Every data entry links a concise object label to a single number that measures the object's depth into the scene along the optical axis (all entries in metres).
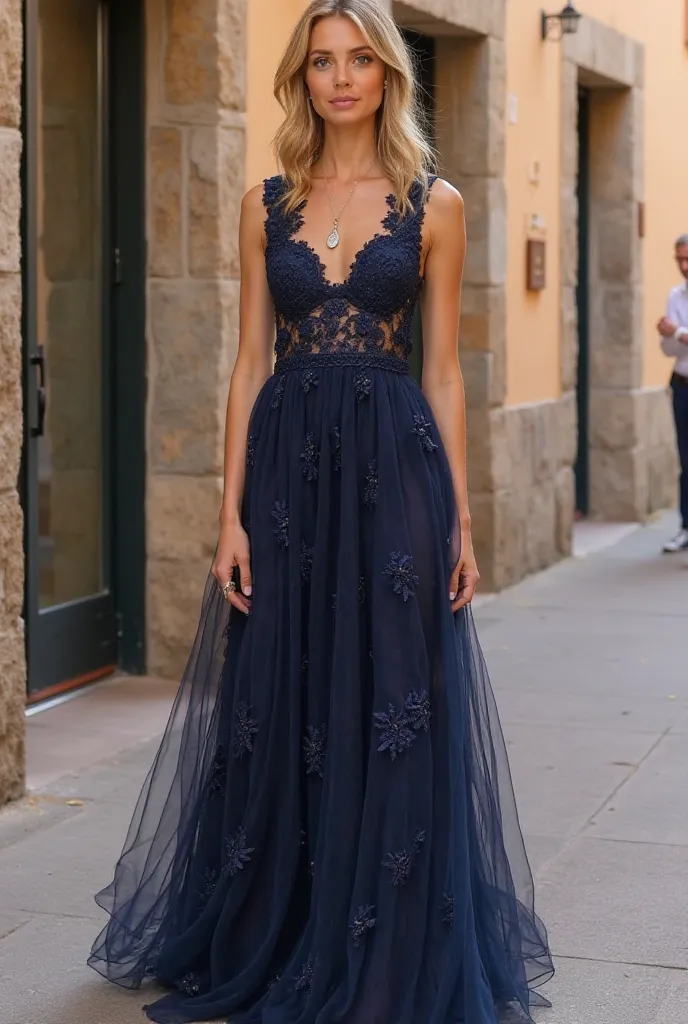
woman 3.64
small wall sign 10.49
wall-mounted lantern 10.69
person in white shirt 10.98
